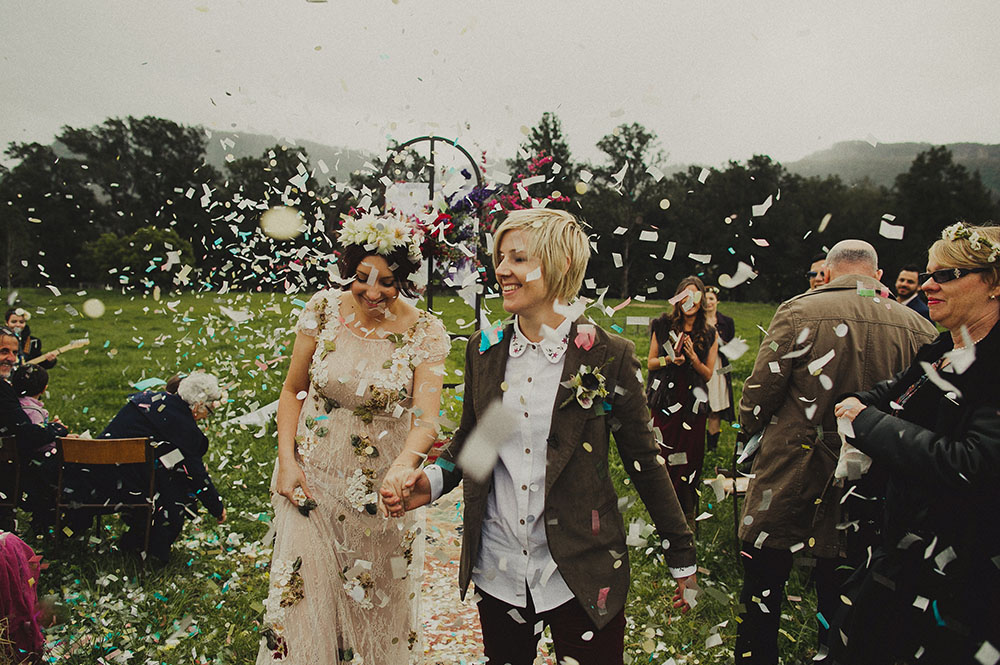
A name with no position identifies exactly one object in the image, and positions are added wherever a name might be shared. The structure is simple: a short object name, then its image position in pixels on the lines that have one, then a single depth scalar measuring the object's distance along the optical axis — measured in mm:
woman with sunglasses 2068
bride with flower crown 2918
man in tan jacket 3248
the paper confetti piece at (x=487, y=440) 2342
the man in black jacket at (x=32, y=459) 4922
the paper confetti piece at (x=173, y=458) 4955
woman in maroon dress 5344
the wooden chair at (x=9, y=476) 4875
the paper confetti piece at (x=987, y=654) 1934
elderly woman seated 4855
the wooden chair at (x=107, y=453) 4703
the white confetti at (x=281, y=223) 7258
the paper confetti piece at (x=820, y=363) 3278
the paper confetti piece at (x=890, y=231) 2975
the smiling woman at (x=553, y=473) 2209
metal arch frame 6880
